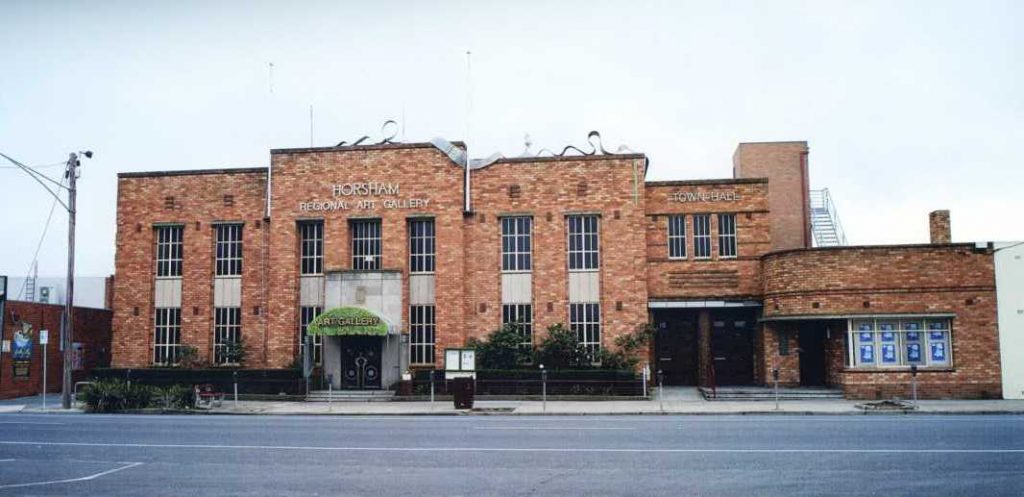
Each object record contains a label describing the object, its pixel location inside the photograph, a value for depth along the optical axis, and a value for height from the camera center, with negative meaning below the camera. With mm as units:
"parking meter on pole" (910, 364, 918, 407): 25172 -1584
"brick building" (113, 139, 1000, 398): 31688 +2591
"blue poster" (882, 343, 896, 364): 27641 -867
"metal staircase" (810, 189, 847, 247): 39688 +4937
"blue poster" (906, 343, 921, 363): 27562 -809
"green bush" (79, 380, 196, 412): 25984 -1968
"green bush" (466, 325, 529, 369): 30938 -748
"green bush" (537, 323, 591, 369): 30516 -756
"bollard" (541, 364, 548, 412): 25469 -1736
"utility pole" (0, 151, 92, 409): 27625 +2225
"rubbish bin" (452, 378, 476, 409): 25594 -1843
